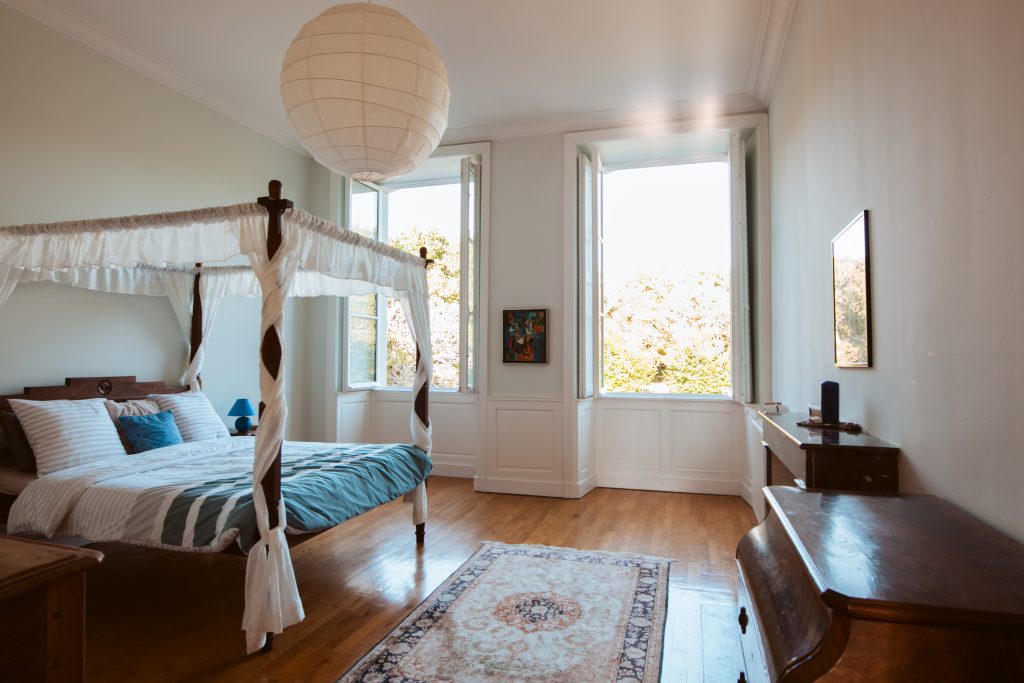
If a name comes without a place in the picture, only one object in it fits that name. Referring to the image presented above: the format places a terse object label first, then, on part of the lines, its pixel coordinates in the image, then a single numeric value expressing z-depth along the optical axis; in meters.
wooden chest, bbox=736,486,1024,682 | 0.97
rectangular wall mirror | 2.41
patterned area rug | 2.37
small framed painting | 5.49
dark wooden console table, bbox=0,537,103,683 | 1.16
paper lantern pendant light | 2.27
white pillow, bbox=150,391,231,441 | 4.23
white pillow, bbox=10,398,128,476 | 3.28
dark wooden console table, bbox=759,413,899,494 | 2.00
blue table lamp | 4.89
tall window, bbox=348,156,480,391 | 6.30
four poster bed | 2.62
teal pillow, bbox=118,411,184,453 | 3.80
